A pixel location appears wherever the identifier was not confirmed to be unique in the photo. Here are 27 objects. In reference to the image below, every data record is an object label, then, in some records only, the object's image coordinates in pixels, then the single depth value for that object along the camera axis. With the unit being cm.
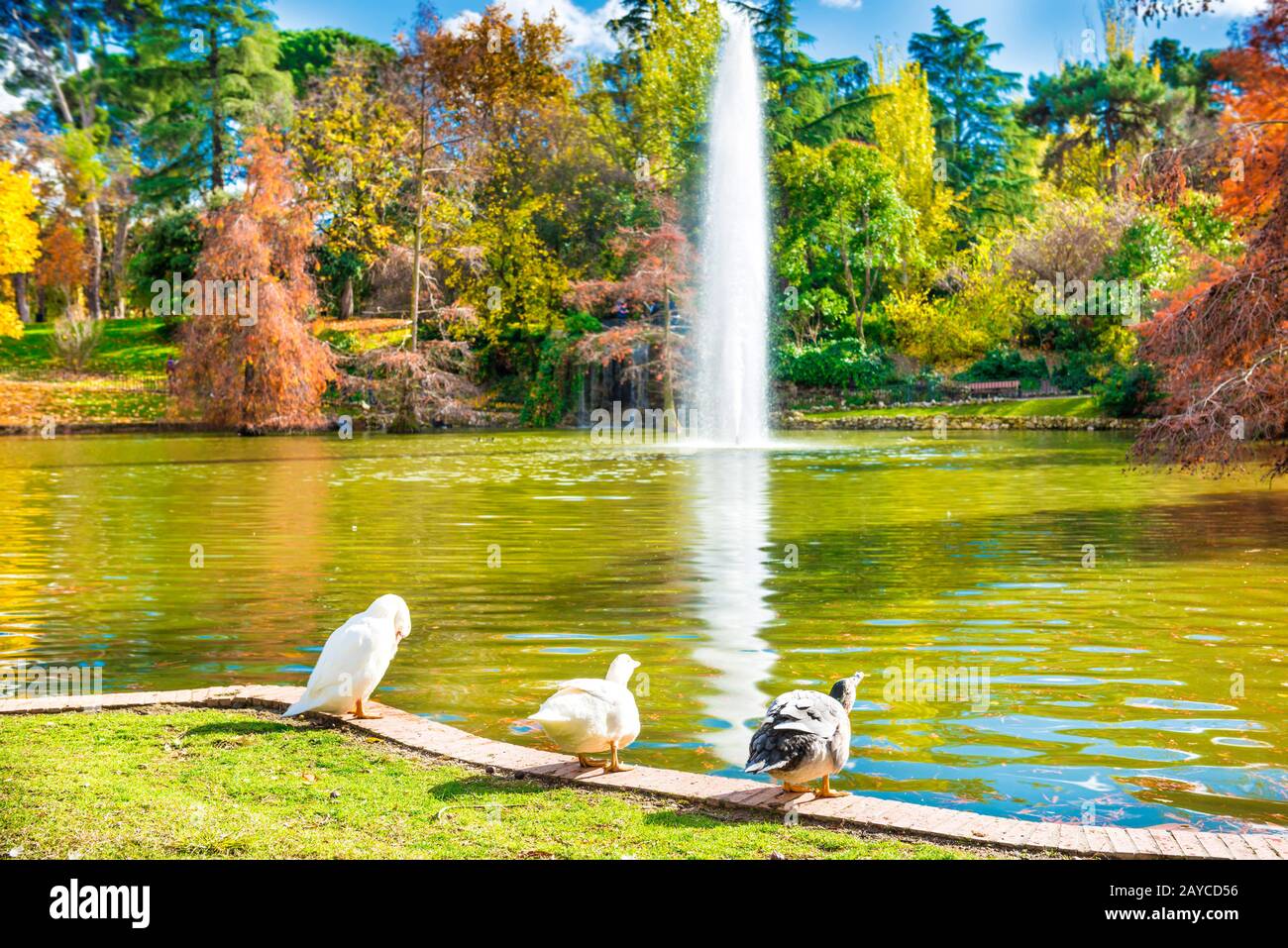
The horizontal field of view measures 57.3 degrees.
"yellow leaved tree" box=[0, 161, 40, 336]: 4809
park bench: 4959
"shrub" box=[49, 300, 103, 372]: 5578
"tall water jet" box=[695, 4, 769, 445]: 4059
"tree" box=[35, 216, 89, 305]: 6638
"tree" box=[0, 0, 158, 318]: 6888
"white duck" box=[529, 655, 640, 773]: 629
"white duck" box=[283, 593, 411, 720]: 746
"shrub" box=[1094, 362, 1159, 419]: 4238
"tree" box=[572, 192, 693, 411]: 4750
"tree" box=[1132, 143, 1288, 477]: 1656
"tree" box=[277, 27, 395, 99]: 7125
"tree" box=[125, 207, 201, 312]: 5550
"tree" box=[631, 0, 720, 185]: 5494
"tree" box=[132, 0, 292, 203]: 6069
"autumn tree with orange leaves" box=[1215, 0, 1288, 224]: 1830
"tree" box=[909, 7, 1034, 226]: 6819
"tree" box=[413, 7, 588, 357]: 5291
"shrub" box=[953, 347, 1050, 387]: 5025
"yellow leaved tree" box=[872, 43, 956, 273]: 6006
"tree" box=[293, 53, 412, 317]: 4953
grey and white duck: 571
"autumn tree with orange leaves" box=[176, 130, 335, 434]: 4159
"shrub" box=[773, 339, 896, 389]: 5188
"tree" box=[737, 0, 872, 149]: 5922
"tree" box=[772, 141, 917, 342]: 5422
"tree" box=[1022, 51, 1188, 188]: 6519
